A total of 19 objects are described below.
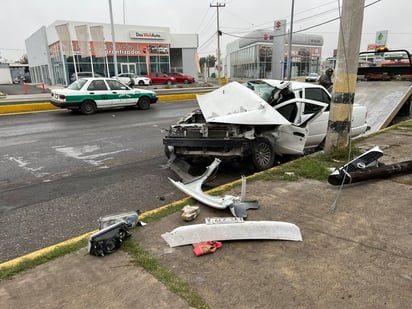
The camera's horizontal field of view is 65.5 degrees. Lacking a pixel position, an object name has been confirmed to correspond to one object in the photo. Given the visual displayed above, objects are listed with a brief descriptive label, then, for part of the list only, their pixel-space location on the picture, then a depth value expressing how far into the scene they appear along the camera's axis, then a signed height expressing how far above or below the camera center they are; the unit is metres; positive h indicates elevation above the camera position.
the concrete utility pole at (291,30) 30.16 +3.53
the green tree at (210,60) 118.46 +3.62
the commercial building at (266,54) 56.19 +2.61
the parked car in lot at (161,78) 35.76 -0.81
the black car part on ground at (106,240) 3.12 -1.62
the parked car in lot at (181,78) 37.06 -0.86
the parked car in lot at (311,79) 41.41 -1.41
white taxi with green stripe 13.62 -1.00
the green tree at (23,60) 95.50 +4.18
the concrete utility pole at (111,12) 23.74 +4.35
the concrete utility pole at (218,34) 40.83 +4.63
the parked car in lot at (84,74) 31.92 -0.17
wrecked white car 5.64 -1.02
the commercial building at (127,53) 36.31 +2.29
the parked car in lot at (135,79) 30.97 -0.80
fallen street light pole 4.71 -1.57
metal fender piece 3.97 -1.64
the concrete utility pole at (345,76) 5.62 -0.16
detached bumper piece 3.34 -1.66
